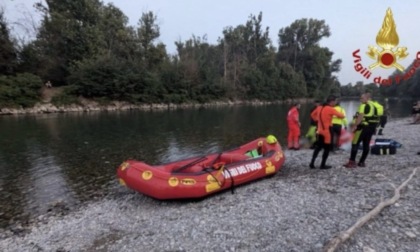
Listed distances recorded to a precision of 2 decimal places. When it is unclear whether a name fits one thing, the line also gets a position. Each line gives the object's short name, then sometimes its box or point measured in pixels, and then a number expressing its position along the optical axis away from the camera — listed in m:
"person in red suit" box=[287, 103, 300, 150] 12.70
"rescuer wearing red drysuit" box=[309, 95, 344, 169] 8.74
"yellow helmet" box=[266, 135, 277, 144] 10.15
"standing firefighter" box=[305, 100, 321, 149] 11.70
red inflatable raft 7.24
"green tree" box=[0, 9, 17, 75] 39.97
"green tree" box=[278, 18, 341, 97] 79.69
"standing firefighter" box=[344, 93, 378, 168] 8.52
